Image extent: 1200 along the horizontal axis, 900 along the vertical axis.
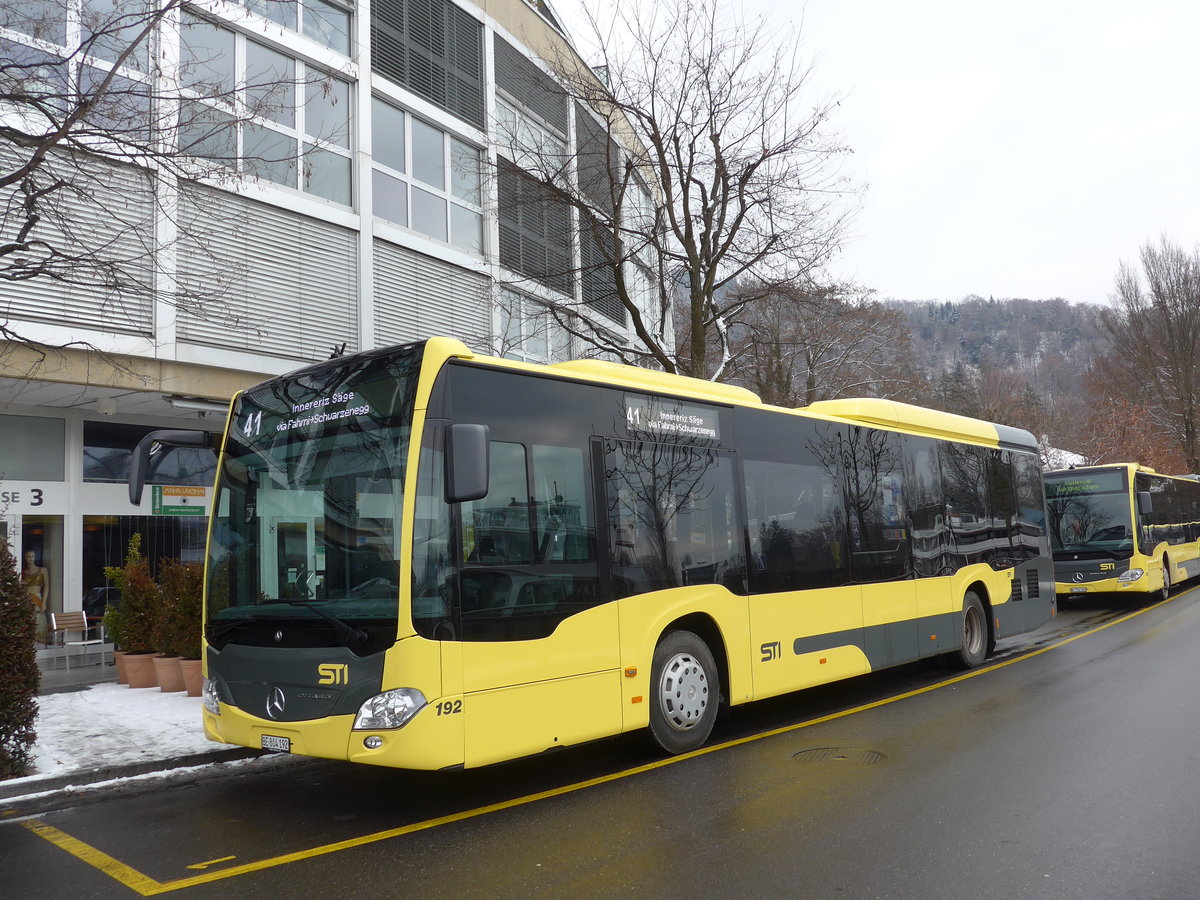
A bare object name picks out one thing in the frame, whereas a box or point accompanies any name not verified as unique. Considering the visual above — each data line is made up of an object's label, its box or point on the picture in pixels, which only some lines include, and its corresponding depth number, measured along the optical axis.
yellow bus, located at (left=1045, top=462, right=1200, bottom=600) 18.75
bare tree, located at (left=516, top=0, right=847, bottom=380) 15.23
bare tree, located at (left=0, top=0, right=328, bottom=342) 6.73
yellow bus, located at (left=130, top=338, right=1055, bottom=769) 5.47
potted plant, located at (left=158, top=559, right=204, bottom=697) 10.62
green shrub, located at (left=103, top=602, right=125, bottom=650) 11.79
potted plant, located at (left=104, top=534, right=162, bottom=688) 11.20
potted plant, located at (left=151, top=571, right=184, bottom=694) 10.68
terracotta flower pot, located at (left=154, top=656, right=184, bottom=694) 10.66
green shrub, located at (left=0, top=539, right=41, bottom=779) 6.96
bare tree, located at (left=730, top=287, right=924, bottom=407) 21.92
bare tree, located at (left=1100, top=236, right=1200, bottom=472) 43.44
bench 14.54
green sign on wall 15.54
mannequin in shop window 14.75
